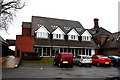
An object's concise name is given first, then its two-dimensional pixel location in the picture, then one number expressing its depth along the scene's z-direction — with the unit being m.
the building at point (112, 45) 32.27
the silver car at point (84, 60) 18.58
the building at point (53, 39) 28.39
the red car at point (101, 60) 19.65
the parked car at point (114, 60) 21.29
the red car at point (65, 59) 16.97
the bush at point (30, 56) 23.47
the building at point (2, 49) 23.21
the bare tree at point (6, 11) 17.50
